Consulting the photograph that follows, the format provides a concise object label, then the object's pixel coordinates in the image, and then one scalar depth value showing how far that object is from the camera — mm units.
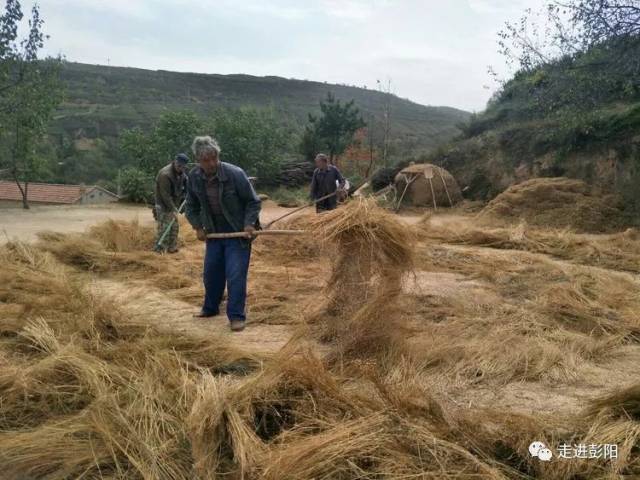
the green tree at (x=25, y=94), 16422
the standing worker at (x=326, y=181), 8555
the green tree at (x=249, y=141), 24250
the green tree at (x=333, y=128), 26391
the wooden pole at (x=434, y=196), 16088
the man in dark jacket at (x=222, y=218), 4812
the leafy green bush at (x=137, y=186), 21969
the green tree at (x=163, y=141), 23062
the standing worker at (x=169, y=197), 7977
